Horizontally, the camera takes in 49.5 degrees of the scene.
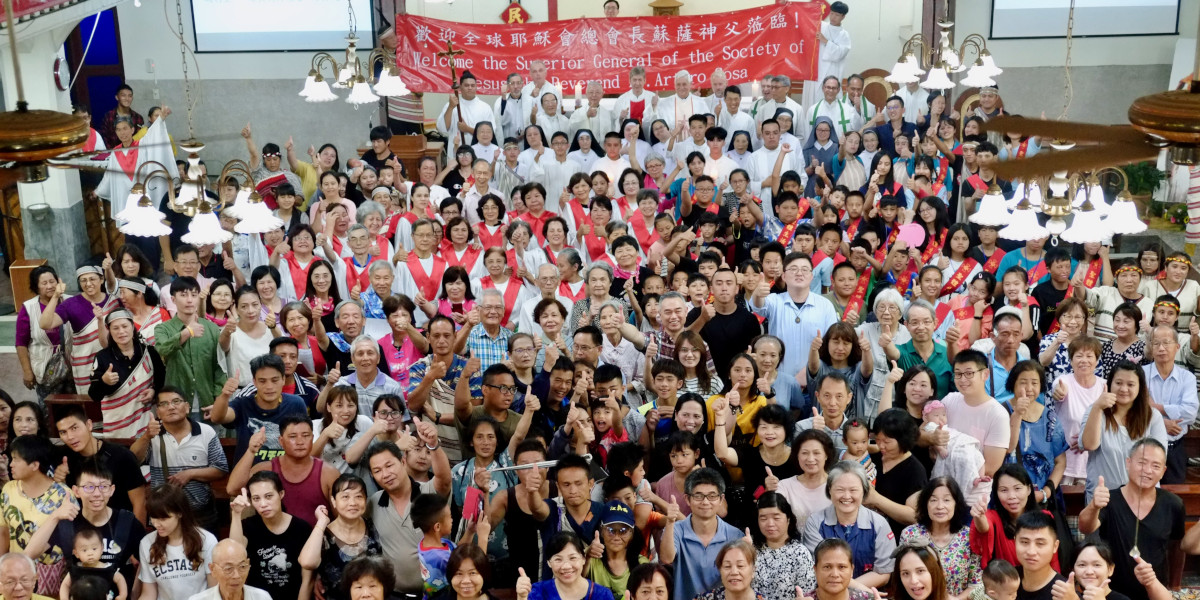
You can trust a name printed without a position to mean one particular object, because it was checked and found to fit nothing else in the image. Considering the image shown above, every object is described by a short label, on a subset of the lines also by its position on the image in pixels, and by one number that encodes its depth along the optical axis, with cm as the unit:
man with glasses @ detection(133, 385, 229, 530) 692
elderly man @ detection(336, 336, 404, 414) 738
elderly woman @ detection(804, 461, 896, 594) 605
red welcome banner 1354
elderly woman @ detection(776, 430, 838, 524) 634
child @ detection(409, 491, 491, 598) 613
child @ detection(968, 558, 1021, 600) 562
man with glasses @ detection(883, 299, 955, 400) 748
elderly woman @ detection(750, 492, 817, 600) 588
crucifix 1228
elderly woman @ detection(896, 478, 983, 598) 601
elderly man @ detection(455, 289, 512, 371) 788
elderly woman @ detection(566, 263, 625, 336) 829
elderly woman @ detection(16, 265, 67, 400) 834
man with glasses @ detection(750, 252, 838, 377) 808
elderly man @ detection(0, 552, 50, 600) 580
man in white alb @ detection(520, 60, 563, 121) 1262
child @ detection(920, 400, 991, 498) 655
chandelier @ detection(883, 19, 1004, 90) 1047
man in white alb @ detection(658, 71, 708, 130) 1247
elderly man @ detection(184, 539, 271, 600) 584
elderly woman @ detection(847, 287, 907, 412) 738
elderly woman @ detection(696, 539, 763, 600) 574
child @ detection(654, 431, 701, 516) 647
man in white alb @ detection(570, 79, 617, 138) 1245
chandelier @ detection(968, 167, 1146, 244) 668
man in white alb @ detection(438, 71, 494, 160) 1267
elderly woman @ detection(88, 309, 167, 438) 774
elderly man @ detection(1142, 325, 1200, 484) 717
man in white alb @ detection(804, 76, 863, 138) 1250
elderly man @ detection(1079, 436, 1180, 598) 627
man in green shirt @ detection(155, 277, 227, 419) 788
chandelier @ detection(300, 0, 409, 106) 1010
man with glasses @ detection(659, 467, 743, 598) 609
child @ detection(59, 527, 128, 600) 614
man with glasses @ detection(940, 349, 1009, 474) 676
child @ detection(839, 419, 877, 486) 644
